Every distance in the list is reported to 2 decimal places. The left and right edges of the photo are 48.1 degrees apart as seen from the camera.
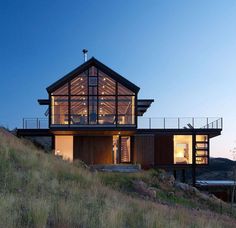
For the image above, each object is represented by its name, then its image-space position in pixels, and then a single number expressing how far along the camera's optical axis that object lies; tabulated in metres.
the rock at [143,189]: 11.92
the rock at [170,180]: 14.48
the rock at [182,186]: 14.51
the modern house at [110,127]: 18.34
